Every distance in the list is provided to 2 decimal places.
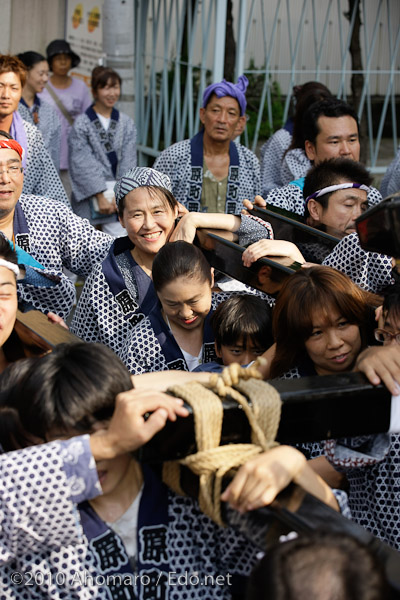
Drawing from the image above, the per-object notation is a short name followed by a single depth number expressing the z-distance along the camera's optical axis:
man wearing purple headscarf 4.62
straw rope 1.36
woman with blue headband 3.12
